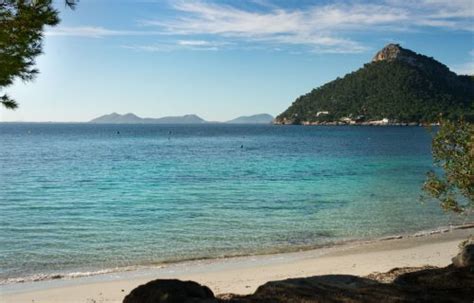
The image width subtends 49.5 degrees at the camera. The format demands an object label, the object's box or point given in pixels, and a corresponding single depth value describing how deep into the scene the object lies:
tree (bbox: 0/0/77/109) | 7.46
